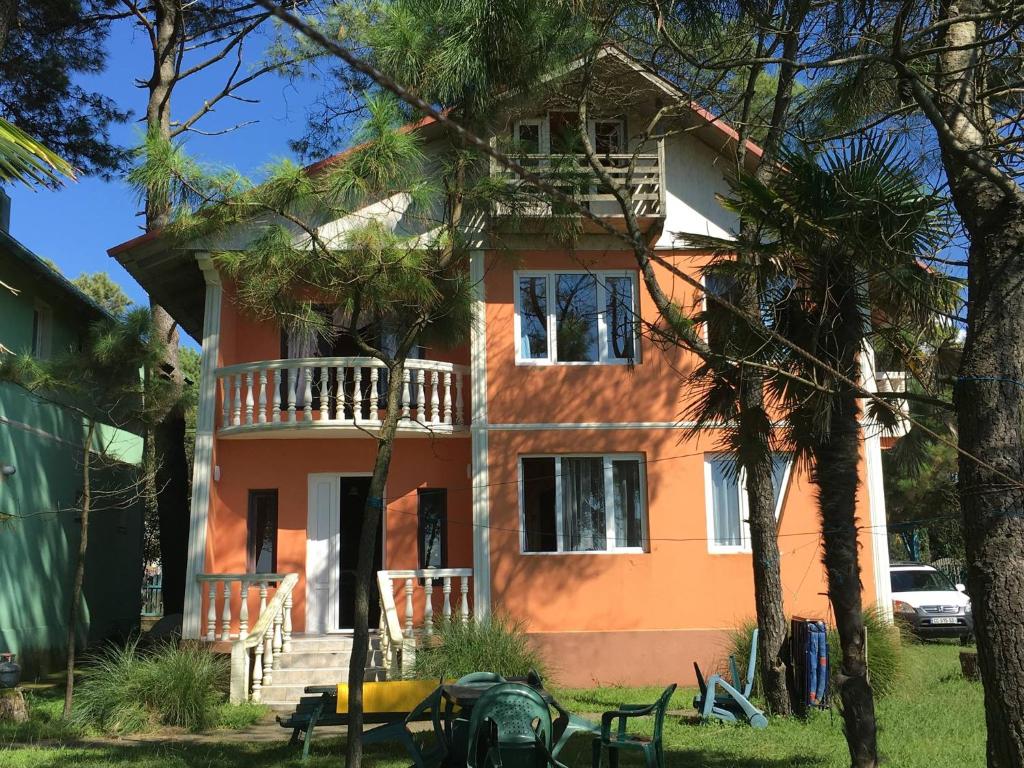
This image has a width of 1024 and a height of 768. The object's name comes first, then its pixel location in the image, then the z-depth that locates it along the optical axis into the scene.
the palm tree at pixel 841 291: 7.38
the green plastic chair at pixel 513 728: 6.77
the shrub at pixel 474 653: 12.15
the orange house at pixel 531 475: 14.48
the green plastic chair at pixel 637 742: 7.59
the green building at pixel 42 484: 15.54
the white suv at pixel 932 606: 21.41
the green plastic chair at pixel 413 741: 7.45
